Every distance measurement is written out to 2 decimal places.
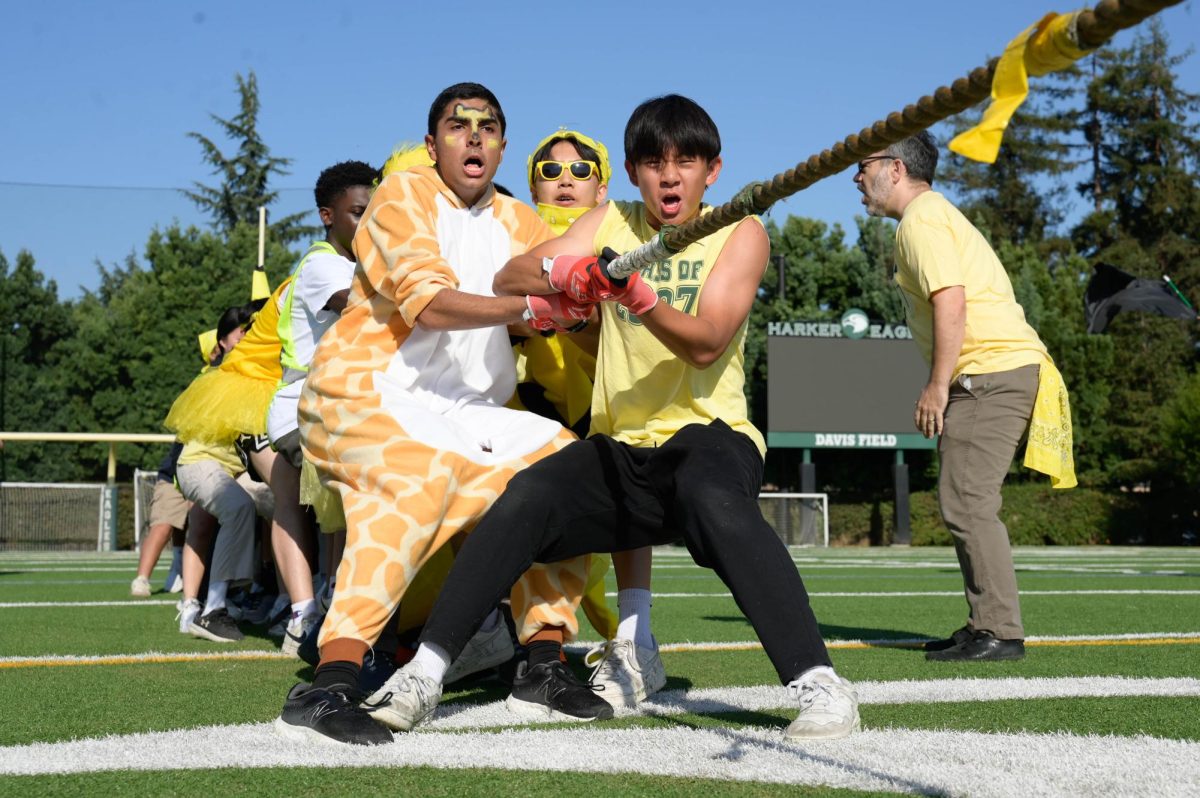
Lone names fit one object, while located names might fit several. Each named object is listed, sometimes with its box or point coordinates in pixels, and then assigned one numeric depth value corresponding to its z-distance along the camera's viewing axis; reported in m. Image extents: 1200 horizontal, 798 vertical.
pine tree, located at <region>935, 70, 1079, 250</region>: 48.66
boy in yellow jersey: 3.09
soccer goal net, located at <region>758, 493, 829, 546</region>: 25.59
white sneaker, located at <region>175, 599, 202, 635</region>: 5.91
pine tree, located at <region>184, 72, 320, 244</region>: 44.94
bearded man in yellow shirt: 4.73
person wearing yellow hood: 4.12
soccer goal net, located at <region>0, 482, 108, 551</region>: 21.11
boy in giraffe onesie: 3.31
